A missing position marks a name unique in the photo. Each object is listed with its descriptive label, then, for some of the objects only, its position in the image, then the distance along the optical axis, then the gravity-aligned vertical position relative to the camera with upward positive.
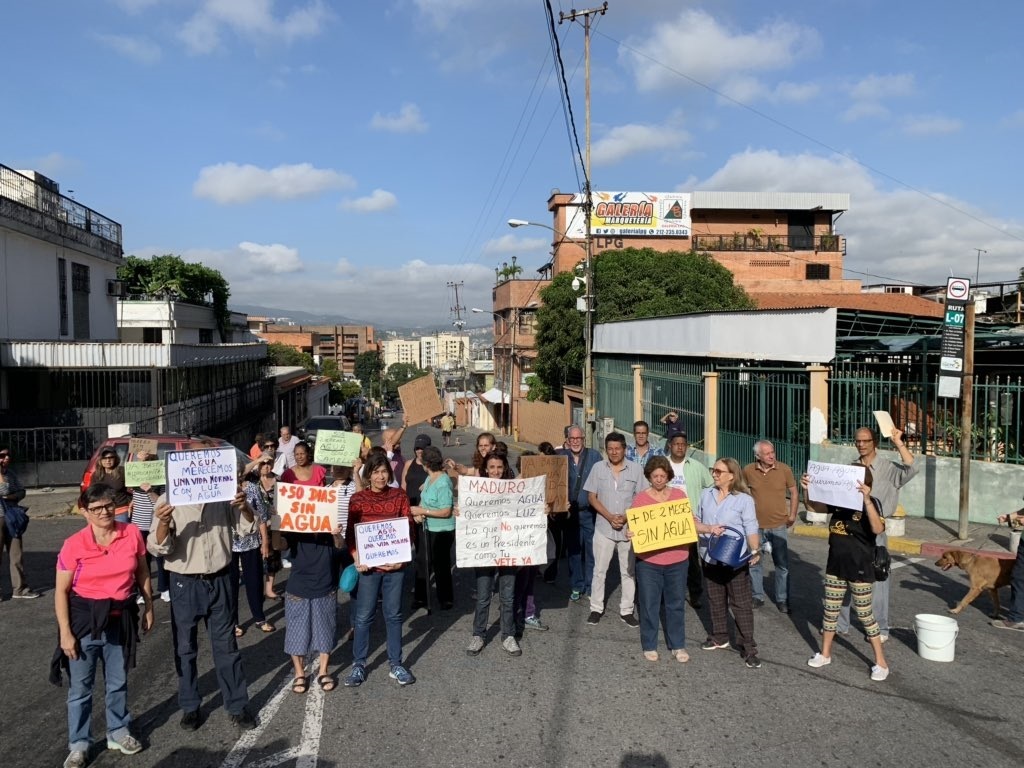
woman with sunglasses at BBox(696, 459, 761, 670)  6.66 -1.98
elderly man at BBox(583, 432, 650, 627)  7.62 -1.66
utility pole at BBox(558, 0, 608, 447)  25.81 +2.29
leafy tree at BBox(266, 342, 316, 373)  75.81 -1.52
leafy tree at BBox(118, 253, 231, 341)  51.95 +4.31
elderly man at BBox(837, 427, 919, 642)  6.65 -1.19
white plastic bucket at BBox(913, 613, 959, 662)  6.61 -2.52
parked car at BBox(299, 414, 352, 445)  29.46 -3.28
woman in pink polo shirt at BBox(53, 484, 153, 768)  5.01 -1.72
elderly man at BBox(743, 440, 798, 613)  8.05 -1.71
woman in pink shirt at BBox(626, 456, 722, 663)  6.66 -2.12
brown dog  7.84 -2.37
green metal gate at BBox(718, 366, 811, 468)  15.22 -1.55
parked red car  13.22 -1.71
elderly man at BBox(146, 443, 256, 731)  5.45 -1.78
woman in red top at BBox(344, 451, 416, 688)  6.28 -1.98
